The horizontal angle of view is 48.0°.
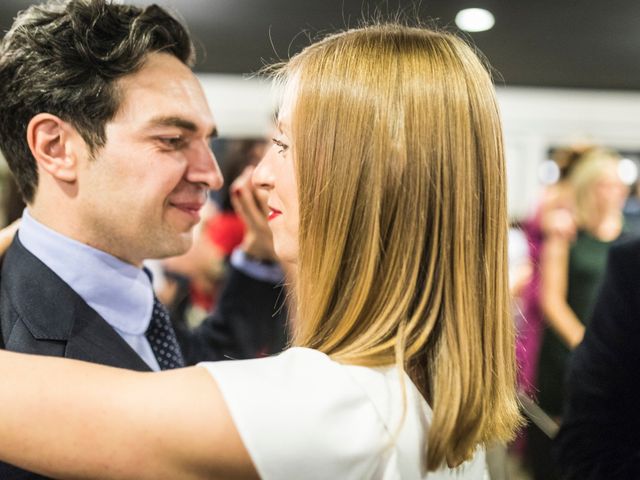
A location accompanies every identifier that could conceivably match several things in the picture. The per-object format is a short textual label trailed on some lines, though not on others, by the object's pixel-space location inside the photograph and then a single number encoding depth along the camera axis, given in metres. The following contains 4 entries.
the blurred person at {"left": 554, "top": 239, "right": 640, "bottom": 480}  1.17
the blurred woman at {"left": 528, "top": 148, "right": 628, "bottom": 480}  3.20
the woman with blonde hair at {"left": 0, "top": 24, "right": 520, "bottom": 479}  0.76
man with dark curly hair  1.27
